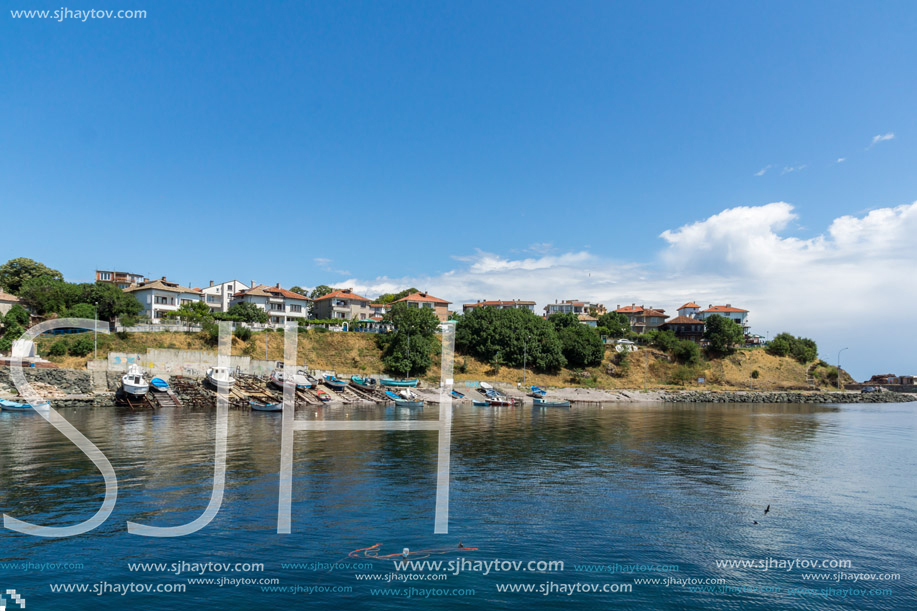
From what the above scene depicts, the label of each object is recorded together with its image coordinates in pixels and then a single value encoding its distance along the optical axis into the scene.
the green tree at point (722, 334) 117.56
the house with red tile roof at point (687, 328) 127.75
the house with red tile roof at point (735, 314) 139.50
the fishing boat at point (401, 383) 80.74
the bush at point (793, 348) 124.44
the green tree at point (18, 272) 99.44
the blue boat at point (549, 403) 75.62
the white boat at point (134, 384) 57.34
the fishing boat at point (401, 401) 70.81
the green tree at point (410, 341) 87.81
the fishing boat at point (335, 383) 74.19
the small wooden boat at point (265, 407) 58.00
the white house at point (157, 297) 93.19
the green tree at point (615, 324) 124.94
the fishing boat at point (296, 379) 68.49
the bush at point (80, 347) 67.25
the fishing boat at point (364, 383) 76.81
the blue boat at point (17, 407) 50.16
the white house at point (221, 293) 109.62
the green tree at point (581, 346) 102.06
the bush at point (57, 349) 66.25
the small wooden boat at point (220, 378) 64.94
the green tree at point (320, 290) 149.12
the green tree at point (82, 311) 75.94
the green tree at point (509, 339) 97.44
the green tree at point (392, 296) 140.38
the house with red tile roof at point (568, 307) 155.00
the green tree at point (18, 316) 73.00
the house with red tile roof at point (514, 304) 145.38
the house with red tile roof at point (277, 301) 103.00
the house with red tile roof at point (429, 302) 121.19
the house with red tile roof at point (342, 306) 115.06
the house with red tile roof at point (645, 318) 146.38
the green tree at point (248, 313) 93.19
